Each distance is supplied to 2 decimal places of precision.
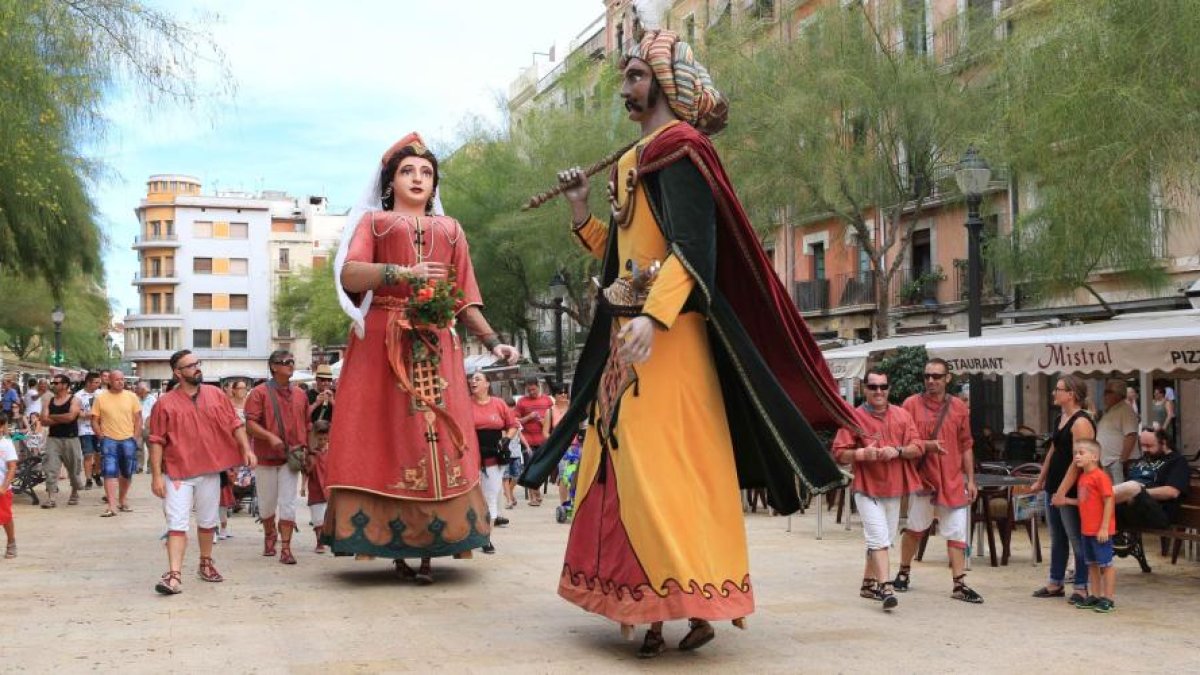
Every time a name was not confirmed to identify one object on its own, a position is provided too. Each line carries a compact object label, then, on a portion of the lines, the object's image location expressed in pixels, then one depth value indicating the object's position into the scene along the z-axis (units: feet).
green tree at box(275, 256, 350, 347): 219.41
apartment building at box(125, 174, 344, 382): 312.09
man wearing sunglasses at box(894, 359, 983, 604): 29.76
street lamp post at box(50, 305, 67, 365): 113.02
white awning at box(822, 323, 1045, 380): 60.72
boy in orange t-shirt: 28.32
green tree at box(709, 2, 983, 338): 81.15
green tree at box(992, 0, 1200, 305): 40.81
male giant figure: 20.75
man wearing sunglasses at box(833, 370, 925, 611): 28.45
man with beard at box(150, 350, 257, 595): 29.58
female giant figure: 30.37
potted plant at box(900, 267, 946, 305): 103.35
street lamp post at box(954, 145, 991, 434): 49.01
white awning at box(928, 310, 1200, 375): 39.22
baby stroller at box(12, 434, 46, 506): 57.52
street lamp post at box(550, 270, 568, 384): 89.45
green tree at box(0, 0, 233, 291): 44.19
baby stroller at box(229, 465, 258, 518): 47.19
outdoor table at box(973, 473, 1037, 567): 36.70
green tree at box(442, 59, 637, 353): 104.58
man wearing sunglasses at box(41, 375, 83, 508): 55.93
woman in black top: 29.68
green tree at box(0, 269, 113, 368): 147.23
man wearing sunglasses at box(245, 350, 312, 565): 35.40
